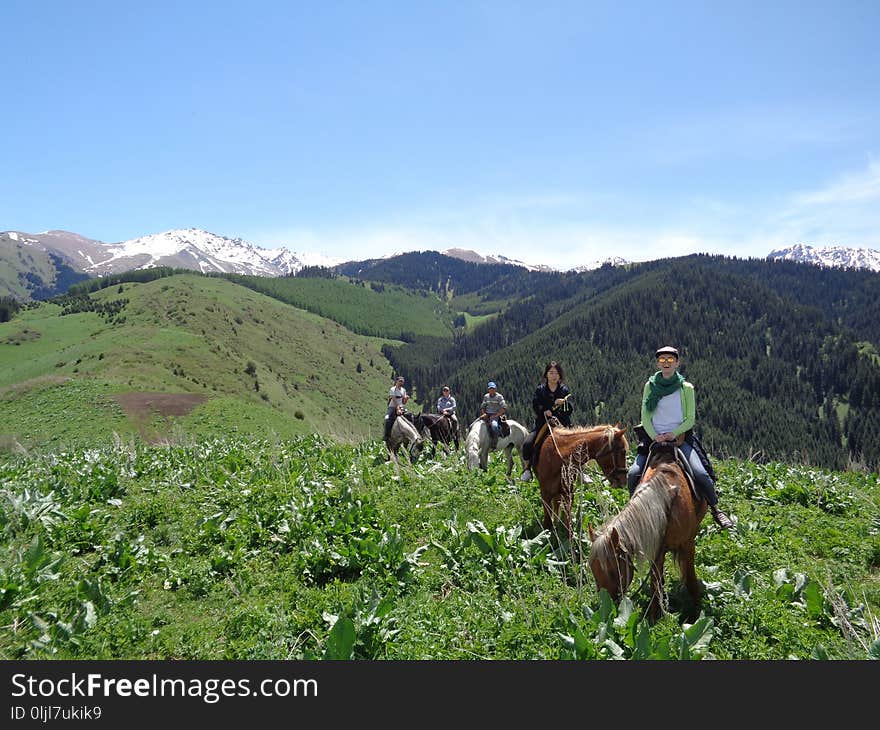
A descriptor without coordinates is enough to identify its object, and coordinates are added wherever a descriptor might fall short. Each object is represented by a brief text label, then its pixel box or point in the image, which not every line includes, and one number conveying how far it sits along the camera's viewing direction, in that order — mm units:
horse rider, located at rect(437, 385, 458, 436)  20359
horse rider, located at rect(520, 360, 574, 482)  10484
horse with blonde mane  5809
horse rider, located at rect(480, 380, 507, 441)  15086
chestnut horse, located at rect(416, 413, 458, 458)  20094
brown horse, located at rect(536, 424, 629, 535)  8984
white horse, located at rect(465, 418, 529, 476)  14133
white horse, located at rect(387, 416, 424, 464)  18094
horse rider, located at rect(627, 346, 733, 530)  6812
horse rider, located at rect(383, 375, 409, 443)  18266
